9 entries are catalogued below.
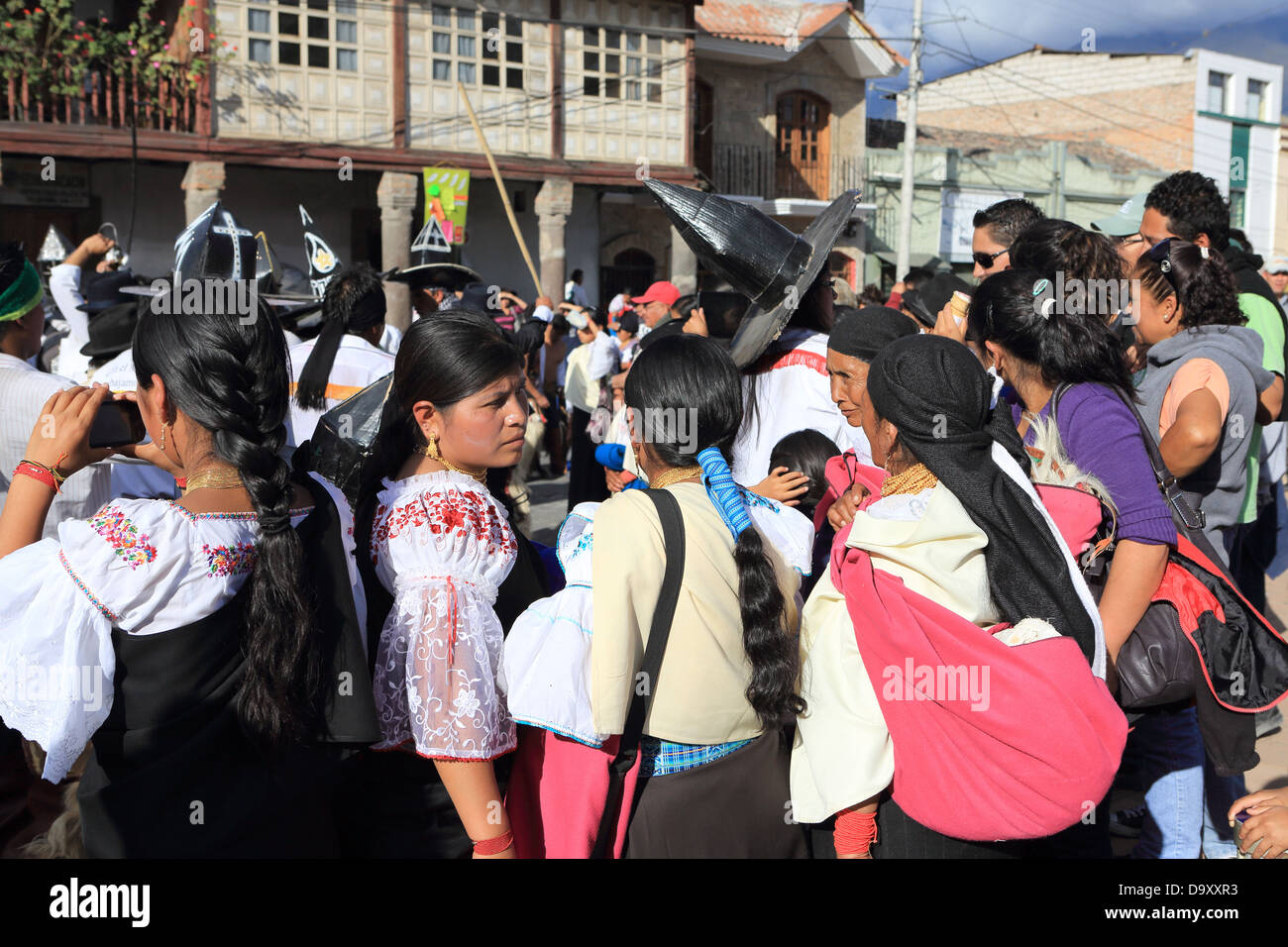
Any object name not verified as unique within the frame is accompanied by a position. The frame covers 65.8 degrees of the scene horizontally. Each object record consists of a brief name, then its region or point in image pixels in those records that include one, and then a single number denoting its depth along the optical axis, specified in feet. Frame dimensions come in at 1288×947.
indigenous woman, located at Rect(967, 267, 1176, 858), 7.60
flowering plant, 44.14
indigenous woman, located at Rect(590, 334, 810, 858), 6.34
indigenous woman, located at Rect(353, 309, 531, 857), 6.38
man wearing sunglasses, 12.32
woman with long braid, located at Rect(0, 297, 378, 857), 5.73
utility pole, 66.80
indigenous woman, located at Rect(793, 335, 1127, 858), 6.00
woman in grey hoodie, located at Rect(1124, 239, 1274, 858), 8.90
